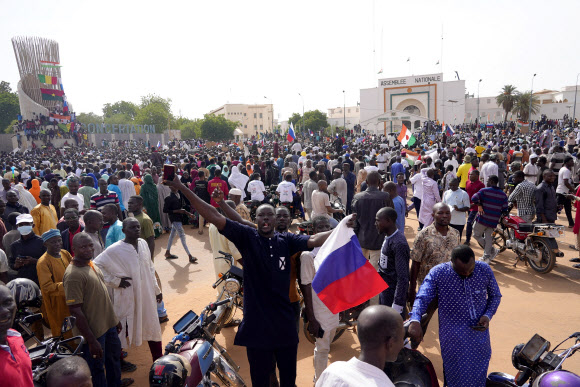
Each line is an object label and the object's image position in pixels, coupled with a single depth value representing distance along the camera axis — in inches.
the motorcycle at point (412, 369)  104.3
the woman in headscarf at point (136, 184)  460.8
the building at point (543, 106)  2704.2
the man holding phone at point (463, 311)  118.7
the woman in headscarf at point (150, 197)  407.2
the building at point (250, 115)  3882.9
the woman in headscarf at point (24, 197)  355.3
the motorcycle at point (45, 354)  103.7
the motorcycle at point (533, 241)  275.8
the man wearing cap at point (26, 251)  200.1
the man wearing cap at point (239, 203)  255.3
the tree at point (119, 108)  3941.9
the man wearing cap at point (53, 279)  158.2
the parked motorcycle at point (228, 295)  146.5
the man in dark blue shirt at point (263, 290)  118.2
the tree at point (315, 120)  2704.2
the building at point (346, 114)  3644.2
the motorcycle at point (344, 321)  193.2
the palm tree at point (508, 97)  2044.8
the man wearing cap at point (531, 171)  380.8
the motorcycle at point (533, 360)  112.3
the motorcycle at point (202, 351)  123.6
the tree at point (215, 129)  2246.6
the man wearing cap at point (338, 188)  377.4
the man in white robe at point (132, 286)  159.2
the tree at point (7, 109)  2588.6
